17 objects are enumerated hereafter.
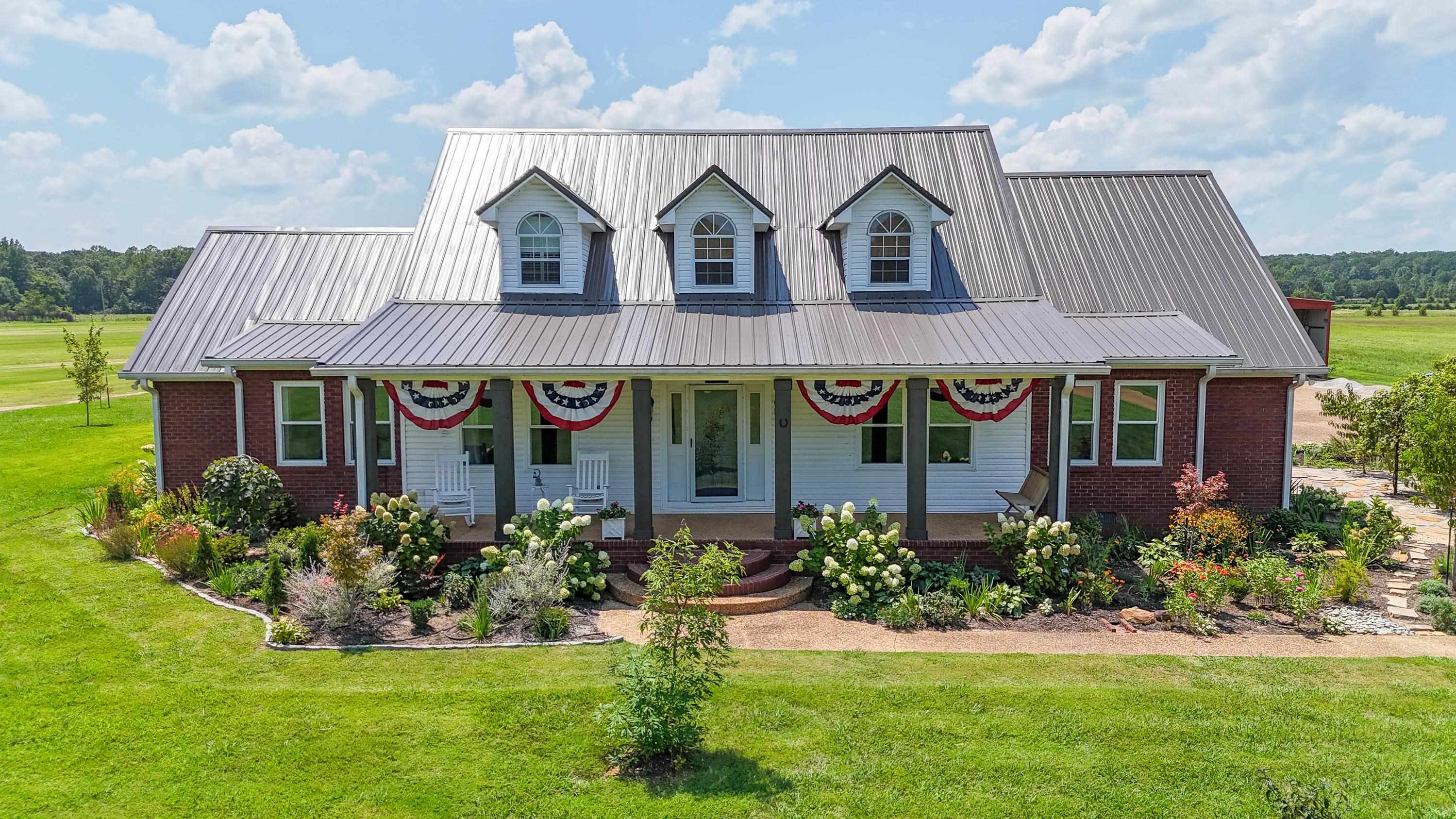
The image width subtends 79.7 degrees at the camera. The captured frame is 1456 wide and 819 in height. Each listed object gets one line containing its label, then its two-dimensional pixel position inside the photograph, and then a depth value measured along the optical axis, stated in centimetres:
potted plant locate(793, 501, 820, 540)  1323
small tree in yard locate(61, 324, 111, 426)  2878
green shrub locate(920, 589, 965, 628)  1133
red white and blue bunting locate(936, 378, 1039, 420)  1334
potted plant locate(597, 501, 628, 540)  1305
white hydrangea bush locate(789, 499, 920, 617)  1180
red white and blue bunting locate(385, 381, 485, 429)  1330
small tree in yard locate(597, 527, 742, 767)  732
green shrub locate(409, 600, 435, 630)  1079
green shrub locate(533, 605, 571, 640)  1056
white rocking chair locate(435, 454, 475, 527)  1395
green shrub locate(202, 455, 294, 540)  1420
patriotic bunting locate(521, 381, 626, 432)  1302
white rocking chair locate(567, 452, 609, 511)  1430
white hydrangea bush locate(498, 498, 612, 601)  1203
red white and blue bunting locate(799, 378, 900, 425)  1301
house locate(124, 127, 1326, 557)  1299
